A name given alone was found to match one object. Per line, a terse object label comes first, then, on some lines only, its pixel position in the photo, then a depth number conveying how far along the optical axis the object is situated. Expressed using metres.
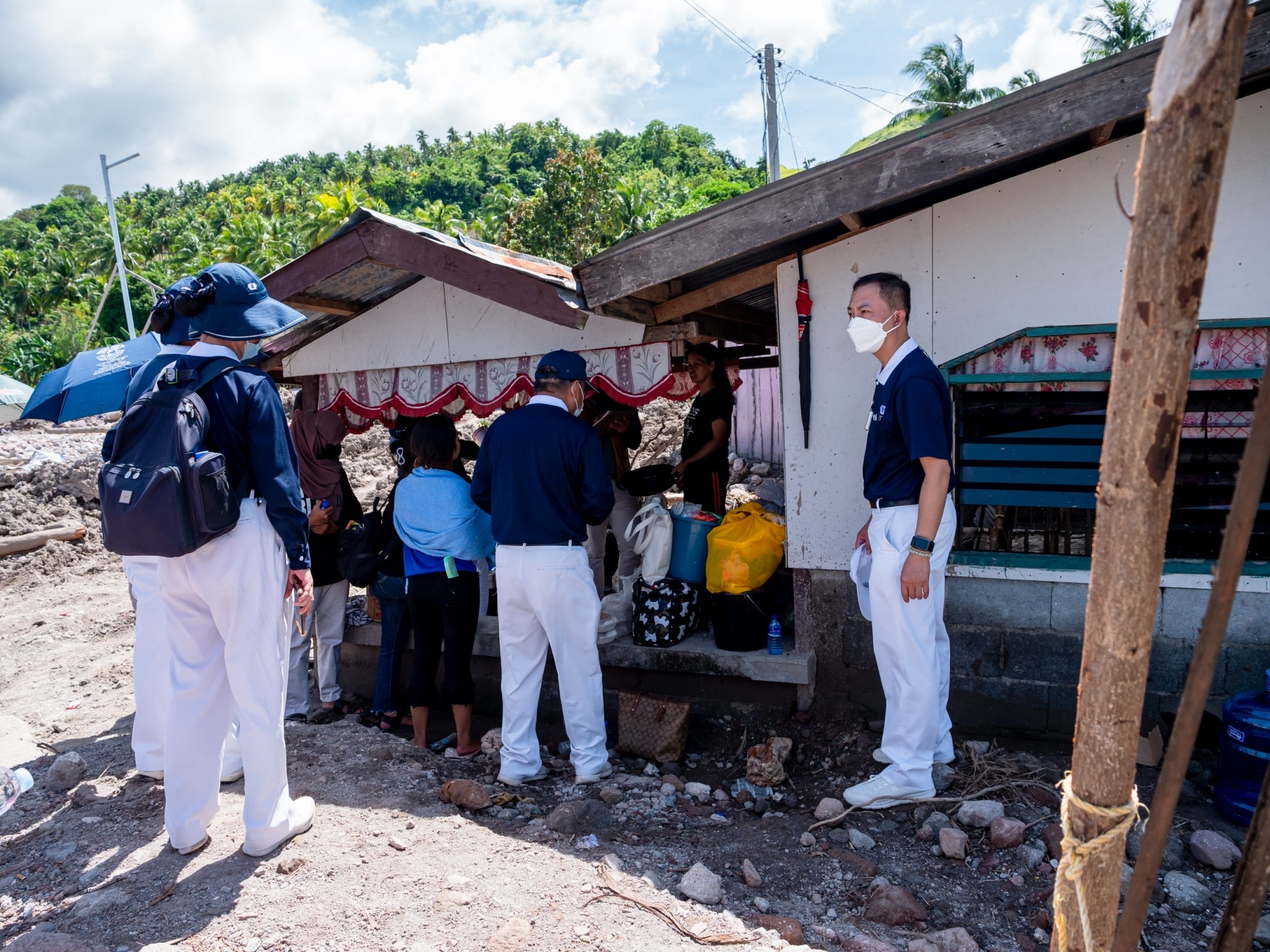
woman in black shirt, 6.18
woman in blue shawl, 4.84
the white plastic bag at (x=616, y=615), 5.32
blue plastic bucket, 5.31
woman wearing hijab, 5.52
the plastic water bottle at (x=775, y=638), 4.89
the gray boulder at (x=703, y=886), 3.21
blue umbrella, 5.61
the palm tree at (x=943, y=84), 33.00
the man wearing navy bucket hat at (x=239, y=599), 3.28
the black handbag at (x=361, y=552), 5.38
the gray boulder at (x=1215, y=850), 3.38
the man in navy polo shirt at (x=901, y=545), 3.73
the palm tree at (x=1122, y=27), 28.91
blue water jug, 3.56
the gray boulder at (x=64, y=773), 4.39
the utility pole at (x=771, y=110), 16.41
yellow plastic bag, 4.91
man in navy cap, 4.37
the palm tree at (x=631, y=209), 22.00
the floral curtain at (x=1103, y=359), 4.07
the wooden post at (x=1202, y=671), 1.68
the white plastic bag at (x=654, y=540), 5.24
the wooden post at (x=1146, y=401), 1.61
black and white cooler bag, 5.17
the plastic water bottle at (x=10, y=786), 3.39
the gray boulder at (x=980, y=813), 3.71
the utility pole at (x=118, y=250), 23.77
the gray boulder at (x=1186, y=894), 3.18
